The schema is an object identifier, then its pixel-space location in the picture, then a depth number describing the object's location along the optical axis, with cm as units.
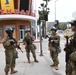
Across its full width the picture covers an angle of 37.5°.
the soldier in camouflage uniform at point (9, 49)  345
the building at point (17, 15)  1654
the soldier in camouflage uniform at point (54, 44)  424
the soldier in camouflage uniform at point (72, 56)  220
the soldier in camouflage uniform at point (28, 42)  497
